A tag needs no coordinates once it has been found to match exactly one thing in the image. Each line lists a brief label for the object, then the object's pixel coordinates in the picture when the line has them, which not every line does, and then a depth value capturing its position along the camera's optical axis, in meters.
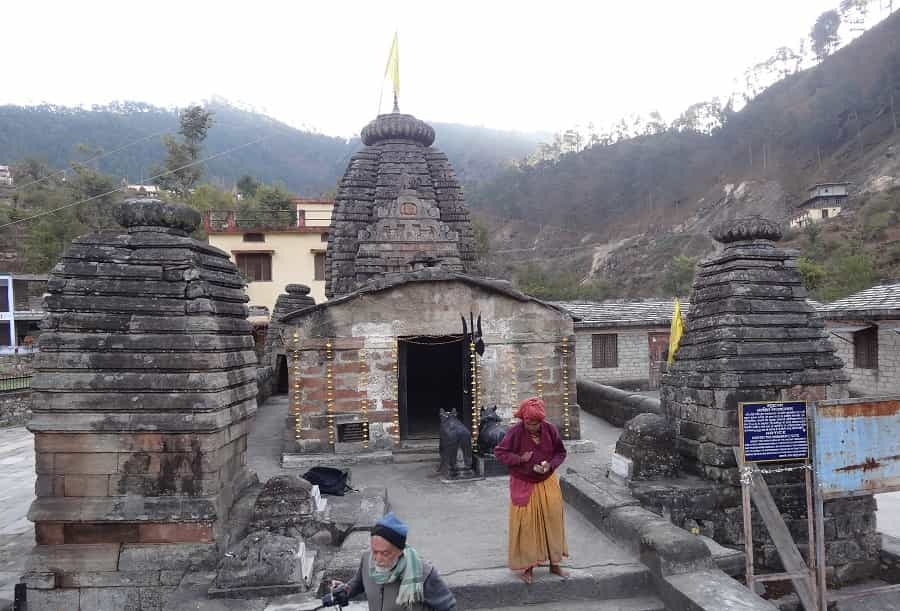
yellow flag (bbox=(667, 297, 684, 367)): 8.16
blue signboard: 6.08
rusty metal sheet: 6.07
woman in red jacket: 5.23
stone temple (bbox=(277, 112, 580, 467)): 10.70
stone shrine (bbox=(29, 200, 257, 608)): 5.43
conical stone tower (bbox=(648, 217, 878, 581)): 6.83
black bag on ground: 7.42
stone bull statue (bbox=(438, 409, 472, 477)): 9.45
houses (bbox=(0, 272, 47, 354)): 31.35
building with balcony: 34.59
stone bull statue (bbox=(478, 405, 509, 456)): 9.39
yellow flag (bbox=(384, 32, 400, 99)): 17.75
